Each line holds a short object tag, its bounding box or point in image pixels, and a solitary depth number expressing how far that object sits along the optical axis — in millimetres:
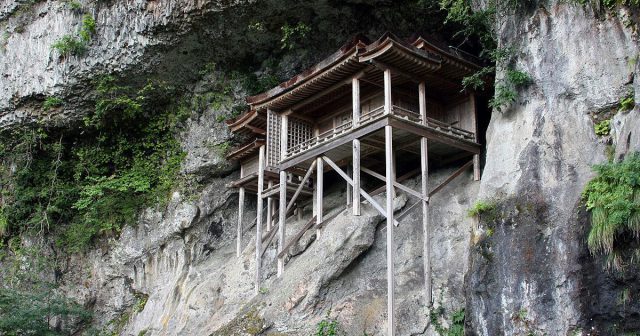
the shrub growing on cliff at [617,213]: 10781
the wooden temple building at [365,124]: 16625
